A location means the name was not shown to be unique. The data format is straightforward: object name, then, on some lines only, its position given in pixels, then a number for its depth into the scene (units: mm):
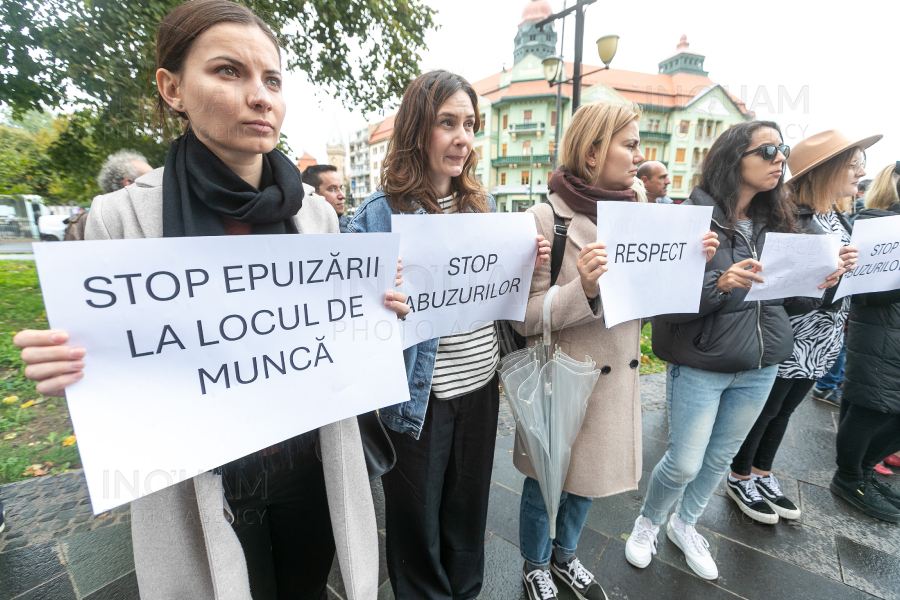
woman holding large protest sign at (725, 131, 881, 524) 2266
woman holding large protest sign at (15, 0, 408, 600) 1025
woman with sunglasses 1929
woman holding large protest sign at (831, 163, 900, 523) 2500
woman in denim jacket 1553
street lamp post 6694
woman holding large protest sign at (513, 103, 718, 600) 1699
